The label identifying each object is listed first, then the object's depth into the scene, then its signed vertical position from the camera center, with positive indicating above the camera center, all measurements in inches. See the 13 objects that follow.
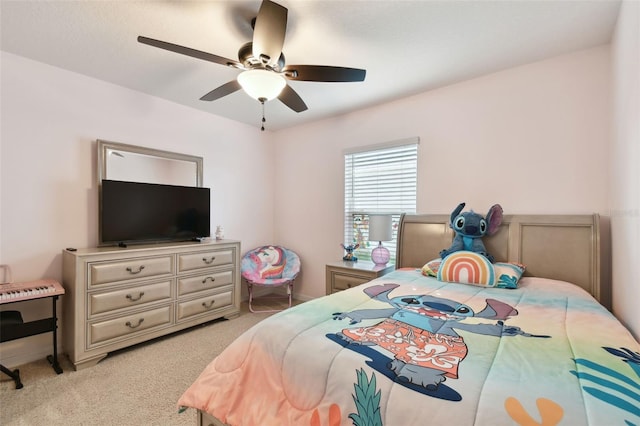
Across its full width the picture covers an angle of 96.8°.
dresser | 90.6 -29.9
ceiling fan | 62.2 +37.5
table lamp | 121.5 -8.6
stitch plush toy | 93.6 -5.2
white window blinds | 124.9 +12.5
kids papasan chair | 143.5 -29.6
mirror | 109.4 +19.9
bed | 31.2 -20.3
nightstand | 112.2 -24.6
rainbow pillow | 79.0 -16.7
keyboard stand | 78.7 -33.9
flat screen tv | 106.3 -0.4
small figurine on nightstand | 131.3 -18.8
